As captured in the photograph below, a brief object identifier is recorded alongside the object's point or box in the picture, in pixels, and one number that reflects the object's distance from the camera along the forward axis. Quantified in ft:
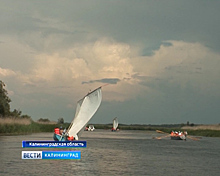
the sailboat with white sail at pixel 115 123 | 432.29
